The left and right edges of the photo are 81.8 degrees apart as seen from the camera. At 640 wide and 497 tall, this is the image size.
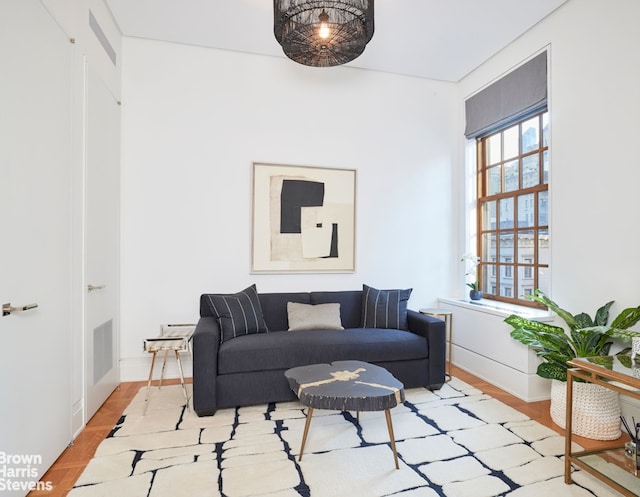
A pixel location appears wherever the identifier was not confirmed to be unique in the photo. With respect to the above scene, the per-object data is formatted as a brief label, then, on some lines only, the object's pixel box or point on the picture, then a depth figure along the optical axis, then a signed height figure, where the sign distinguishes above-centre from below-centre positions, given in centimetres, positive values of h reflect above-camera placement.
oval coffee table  200 -82
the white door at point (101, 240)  264 +4
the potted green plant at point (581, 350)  239 -72
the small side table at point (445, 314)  362 -67
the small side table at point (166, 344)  279 -76
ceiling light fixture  214 +134
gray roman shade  328 +145
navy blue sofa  273 -87
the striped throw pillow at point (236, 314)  311 -60
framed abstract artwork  376 +28
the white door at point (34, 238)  169 +3
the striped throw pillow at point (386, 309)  354 -61
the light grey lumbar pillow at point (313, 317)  338 -66
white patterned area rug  188 -124
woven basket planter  241 -109
